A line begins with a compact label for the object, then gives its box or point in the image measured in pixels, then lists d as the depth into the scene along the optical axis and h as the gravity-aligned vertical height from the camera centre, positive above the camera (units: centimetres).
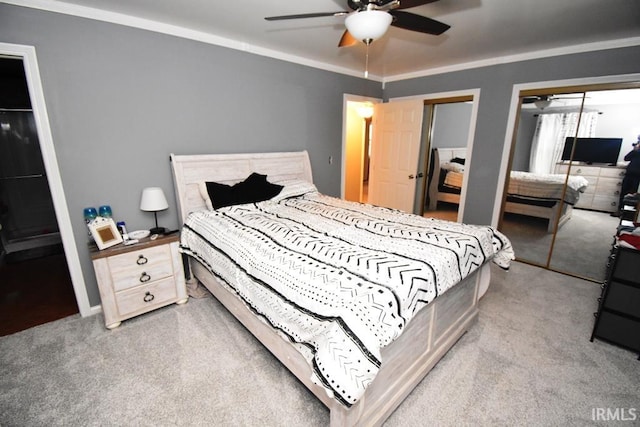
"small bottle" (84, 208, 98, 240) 229 -59
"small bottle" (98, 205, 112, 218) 239 -58
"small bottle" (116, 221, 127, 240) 238 -73
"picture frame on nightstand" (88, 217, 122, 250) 220 -71
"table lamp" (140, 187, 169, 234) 245 -51
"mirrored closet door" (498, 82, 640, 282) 287 -29
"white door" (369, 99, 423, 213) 413 -14
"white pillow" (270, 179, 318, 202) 313 -53
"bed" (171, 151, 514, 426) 124 -77
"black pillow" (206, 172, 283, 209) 278 -50
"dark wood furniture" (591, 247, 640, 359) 191 -110
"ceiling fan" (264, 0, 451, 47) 151 +71
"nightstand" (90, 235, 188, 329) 220 -112
